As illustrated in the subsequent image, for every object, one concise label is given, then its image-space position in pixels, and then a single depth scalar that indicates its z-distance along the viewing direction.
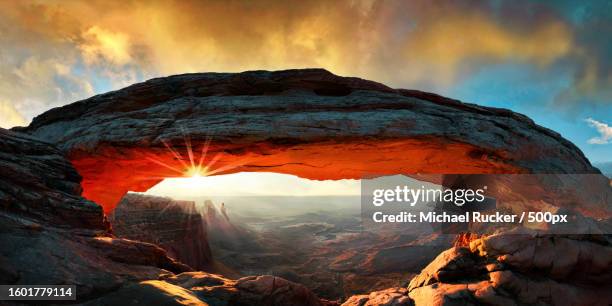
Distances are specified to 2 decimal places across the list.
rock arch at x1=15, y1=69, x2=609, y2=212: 14.25
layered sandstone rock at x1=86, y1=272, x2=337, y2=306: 8.60
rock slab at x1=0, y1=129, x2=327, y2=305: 8.34
